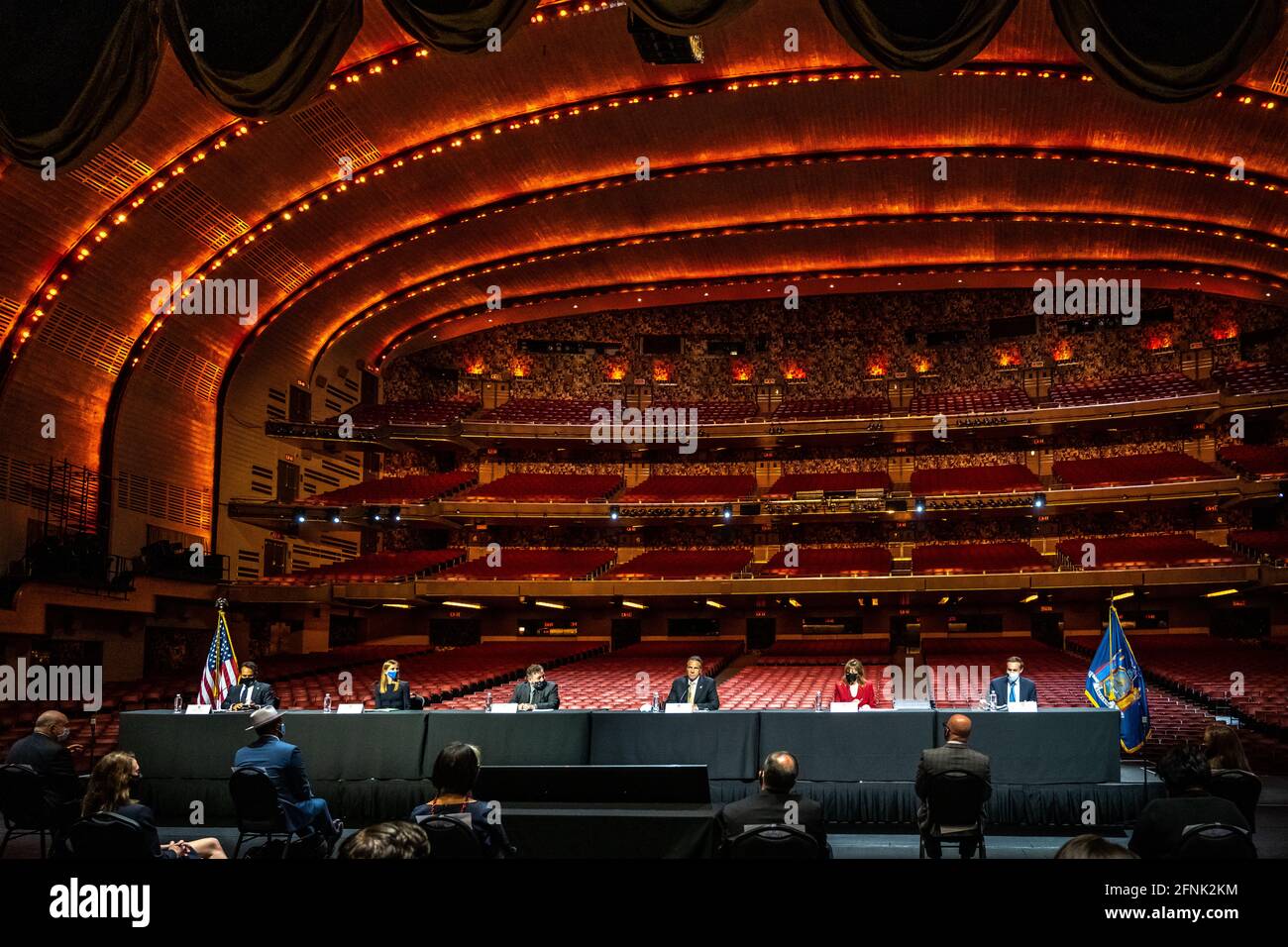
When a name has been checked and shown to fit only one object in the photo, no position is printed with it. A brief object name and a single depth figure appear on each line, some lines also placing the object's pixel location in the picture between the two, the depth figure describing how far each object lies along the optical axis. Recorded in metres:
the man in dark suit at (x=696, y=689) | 9.30
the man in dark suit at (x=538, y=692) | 9.84
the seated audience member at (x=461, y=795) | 4.43
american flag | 10.73
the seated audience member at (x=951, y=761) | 5.82
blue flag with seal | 8.74
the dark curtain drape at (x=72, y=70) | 7.40
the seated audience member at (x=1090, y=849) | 2.56
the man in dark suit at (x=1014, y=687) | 9.53
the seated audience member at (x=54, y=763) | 6.61
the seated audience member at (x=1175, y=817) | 3.96
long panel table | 7.87
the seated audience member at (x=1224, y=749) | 5.11
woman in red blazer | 9.30
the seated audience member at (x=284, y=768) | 6.09
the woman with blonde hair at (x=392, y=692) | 10.91
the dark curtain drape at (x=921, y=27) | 6.95
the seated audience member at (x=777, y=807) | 4.65
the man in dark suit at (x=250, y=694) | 10.76
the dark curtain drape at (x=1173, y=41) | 6.58
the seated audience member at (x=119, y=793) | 4.32
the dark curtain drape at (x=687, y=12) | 7.08
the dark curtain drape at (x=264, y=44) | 7.30
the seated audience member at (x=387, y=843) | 2.80
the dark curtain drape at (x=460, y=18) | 7.15
